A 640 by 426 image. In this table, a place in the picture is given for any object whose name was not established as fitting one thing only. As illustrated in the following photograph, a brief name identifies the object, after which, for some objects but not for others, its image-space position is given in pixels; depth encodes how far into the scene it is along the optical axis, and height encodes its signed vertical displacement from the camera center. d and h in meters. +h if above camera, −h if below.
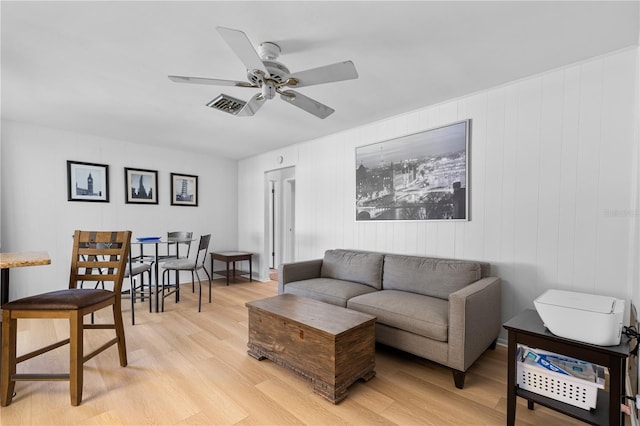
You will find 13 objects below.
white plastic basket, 1.38 -0.88
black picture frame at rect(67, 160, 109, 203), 3.93 +0.34
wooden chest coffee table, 1.81 -0.91
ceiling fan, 1.55 +0.82
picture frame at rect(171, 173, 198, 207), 4.88 +0.28
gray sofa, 1.95 -0.77
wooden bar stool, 1.70 -0.69
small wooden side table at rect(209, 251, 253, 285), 4.91 -0.87
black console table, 1.26 -0.69
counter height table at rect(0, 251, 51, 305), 1.54 -0.30
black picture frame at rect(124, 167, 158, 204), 4.39 +0.31
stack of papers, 1.43 -0.79
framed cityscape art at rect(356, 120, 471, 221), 2.77 +0.33
